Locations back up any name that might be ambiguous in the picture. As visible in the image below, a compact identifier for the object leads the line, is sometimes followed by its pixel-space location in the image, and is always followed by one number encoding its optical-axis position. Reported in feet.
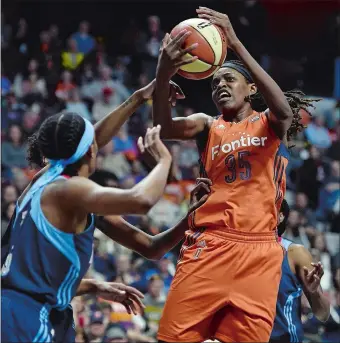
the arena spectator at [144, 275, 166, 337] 32.50
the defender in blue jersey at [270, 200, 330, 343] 18.84
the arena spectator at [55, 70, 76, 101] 45.29
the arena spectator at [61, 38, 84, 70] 48.62
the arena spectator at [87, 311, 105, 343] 27.68
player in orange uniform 16.35
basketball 16.19
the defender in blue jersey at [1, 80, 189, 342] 13.82
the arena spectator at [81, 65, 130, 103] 47.68
